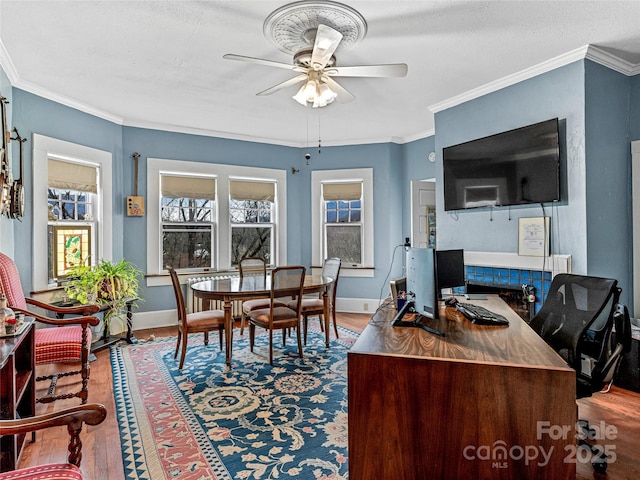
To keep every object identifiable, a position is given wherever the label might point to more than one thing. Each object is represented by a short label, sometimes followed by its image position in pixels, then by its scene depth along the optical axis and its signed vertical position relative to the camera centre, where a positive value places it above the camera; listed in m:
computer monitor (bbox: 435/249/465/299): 2.73 -0.20
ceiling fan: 2.40 +1.21
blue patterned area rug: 2.01 -1.16
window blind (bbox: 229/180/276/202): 5.53 +0.78
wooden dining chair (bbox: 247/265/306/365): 3.45 -0.68
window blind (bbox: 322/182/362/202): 5.82 +0.79
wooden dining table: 3.29 -0.43
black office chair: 1.99 -0.50
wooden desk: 1.39 -0.66
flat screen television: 3.21 +0.68
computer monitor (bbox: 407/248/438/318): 1.82 -0.20
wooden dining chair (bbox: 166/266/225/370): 3.30 -0.71
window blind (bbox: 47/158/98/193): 3.95 +0.75
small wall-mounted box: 4.73 +0.47
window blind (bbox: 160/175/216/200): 5.07 +0.78
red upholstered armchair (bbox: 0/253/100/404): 2.53 -0.67
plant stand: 3.82 -1.03
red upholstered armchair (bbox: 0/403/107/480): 1.20 -0.59
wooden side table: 1.67 -0.72
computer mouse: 2.54 -0.41
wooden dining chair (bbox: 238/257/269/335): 4.12 -0.40
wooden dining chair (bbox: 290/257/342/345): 3.99 -0.65
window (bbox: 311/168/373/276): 5.75 +0.38
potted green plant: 3.77 -0.43
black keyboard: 2.06 -0.42
